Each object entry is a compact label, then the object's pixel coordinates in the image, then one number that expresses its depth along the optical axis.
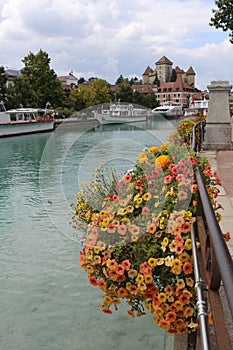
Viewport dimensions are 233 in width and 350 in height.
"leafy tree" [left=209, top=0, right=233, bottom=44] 19.00
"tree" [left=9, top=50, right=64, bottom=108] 53.84
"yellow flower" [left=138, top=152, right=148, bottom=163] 3.10
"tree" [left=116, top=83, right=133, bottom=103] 89.06
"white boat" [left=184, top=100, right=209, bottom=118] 60.10
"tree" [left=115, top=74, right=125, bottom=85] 163.19
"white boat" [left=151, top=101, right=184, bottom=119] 54.94
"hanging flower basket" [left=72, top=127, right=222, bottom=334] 2.41
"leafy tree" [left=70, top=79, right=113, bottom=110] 70.12
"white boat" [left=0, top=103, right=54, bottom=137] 37.94
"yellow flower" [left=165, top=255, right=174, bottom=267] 2.39
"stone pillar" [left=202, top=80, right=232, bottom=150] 10.83
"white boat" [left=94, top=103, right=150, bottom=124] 40.22
